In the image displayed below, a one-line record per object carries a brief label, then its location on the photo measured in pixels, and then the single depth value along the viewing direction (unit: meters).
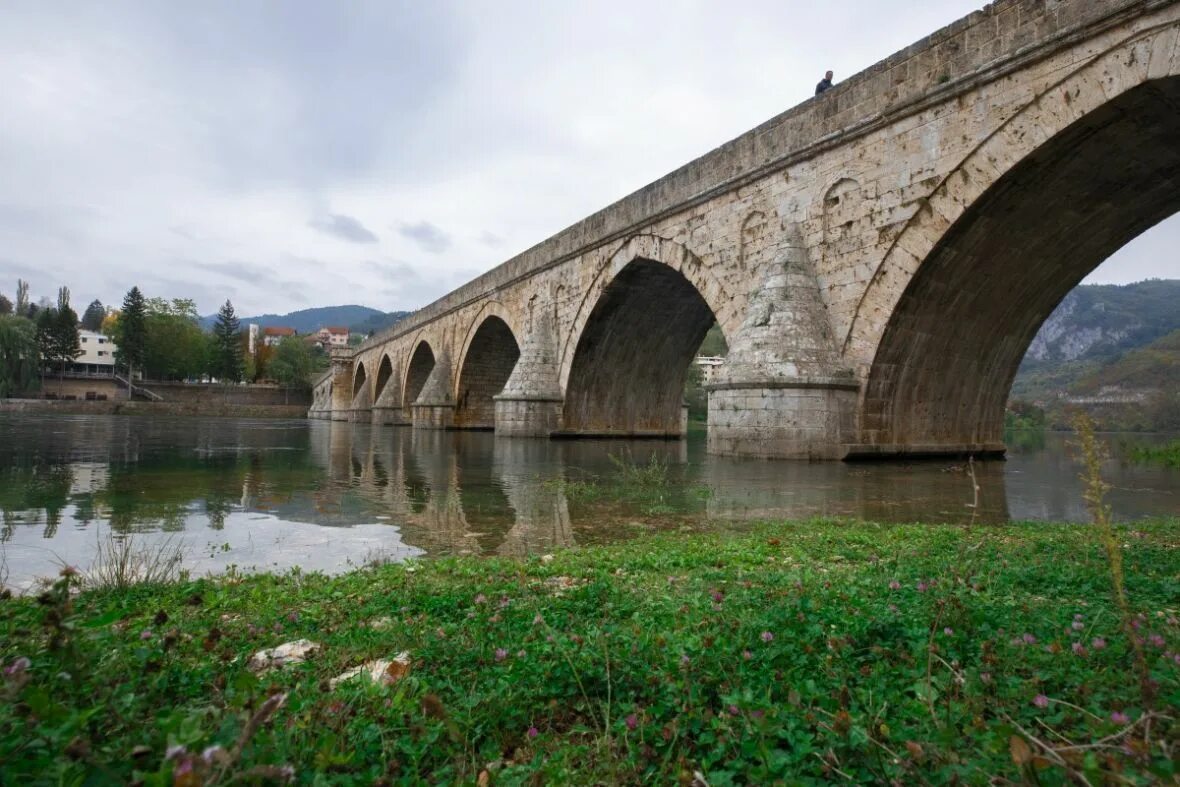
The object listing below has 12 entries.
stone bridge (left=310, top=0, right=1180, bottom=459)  7.99
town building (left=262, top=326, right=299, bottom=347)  110.46
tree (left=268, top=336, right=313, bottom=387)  72.00
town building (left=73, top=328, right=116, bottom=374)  75.06
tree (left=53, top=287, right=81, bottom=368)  61.56
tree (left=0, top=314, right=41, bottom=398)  43.97
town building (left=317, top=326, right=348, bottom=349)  129.75
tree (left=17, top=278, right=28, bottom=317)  87.06
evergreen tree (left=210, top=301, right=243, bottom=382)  68.62
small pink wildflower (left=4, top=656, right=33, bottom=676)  1.10
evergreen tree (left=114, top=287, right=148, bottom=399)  62.25
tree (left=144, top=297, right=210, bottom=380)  65.88
